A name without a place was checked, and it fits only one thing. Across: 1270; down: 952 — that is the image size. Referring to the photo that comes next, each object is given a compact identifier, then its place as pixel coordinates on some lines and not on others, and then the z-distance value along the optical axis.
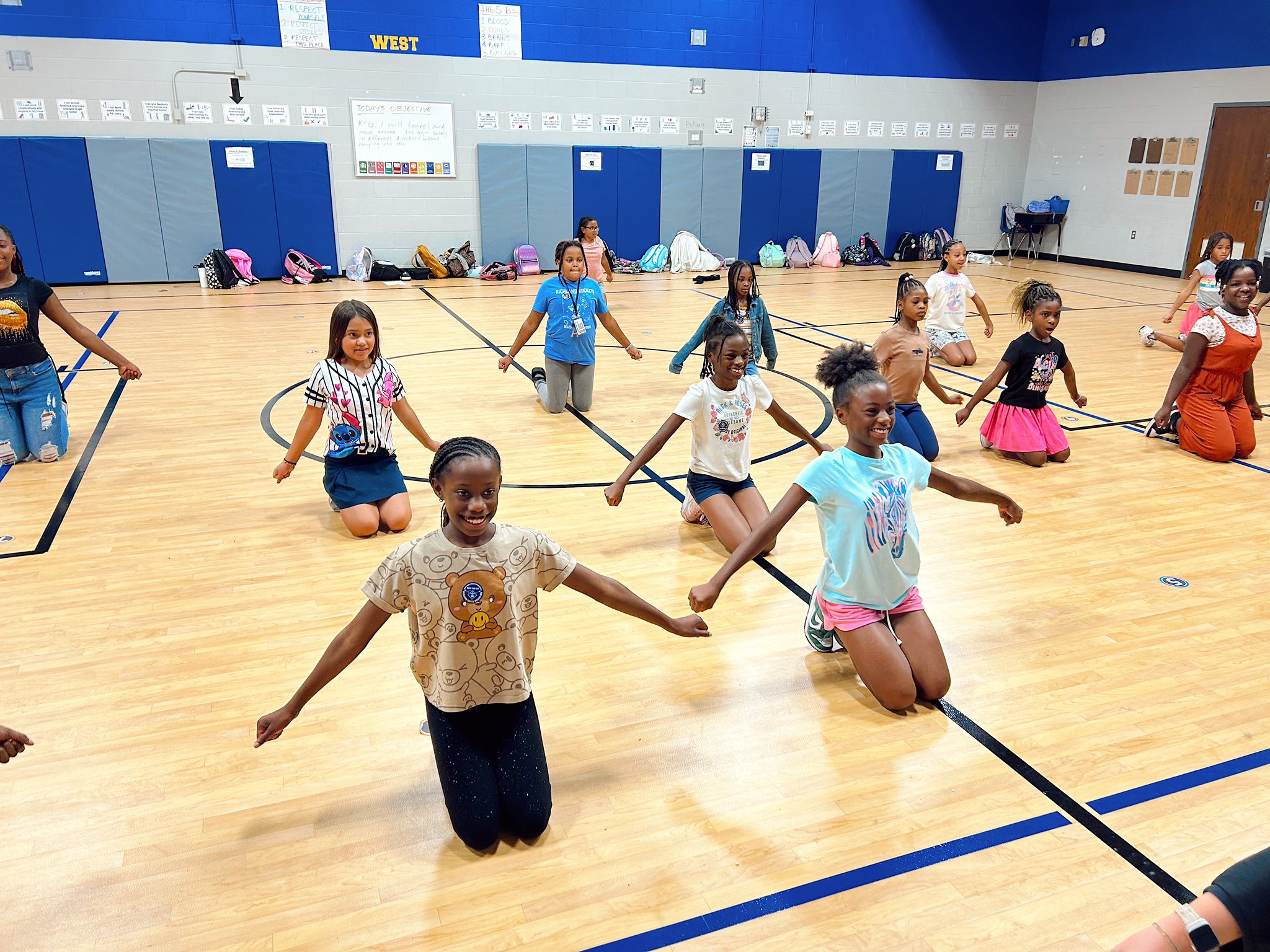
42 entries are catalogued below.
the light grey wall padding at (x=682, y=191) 15.44
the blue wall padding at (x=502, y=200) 14.30
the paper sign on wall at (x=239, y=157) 12.99
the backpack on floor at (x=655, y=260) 15.41
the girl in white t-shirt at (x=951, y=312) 8.43
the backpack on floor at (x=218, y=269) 12.88
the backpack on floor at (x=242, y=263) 13.28
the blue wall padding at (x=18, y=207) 12.06
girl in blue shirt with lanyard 6.68
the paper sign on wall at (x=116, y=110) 12.41
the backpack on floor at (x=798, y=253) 16.41
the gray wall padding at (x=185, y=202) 12.73
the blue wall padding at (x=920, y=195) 17.02
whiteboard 13.61
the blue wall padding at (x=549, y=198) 14.59
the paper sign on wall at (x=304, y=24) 12.88
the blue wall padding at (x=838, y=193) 16.44
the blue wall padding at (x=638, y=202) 15.17
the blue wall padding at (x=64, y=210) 12.22
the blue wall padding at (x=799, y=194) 16.22
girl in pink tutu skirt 5.78
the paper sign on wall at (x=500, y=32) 13.86
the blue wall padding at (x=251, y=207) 13.06
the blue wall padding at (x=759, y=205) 16.08
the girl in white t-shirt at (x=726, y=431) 4.21
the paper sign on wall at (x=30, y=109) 12.09
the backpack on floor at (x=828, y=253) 16.47
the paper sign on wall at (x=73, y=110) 12.24
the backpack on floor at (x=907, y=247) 17.23
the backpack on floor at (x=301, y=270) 13.47
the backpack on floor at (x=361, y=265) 13.77
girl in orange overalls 5.77
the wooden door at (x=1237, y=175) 13.79
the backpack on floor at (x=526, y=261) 14.68
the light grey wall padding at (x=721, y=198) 15.67
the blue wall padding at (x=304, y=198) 13.30
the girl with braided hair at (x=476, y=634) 2.32
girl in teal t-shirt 3.12
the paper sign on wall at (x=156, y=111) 12.59
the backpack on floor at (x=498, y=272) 14.33
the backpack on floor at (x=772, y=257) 16.27
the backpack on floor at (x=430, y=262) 14.22
